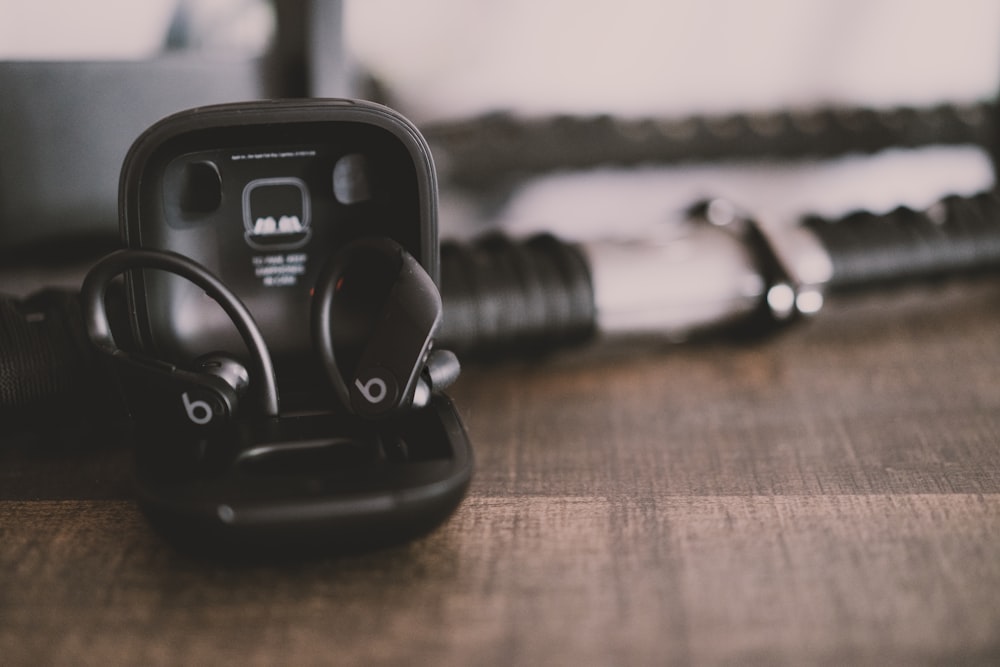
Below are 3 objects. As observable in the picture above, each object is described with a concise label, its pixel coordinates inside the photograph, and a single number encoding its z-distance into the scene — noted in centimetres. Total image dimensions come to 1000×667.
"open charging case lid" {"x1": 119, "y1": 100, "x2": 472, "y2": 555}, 46
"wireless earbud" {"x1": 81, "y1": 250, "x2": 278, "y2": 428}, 50
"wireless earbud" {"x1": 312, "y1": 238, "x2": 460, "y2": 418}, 52
